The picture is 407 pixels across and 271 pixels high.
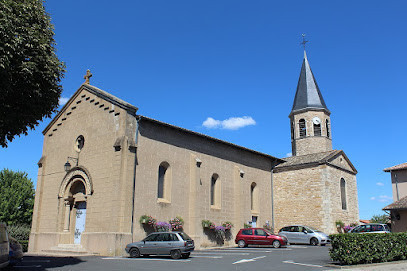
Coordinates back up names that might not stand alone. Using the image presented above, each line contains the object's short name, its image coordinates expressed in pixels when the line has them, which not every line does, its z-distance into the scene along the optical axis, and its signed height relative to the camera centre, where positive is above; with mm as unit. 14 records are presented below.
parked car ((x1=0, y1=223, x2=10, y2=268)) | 10797 -694
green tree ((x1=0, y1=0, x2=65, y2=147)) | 11164 +4926
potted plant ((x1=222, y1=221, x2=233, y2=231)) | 24181 +4
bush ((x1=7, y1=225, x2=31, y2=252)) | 27536 -642
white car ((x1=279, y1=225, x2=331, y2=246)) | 24000 -618
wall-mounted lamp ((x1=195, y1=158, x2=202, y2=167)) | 23161 +3851
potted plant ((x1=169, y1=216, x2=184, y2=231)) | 20859 +94
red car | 21766 -762
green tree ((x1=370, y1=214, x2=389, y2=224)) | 43969 +835
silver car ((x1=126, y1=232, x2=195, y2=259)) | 16547 -927
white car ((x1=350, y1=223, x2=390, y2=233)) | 22606 -123
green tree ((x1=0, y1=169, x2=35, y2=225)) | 39781 +2841
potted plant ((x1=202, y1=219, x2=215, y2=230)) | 22638 +54
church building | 19359 +2641
